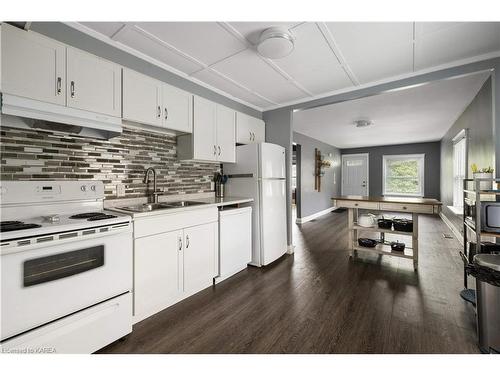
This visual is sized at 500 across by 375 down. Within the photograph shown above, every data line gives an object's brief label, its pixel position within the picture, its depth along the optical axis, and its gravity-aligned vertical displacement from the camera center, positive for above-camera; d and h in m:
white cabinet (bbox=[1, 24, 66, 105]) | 1.48 +0.84
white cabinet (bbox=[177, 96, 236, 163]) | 2.70 +0.64
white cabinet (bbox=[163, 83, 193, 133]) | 2.38 +0.85
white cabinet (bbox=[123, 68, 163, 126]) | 2.07 +0.85
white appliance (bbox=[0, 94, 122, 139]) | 1.47 +0.50
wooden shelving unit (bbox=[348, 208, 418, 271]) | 2.94 -0.77
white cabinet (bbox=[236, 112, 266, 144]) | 3.32 +0.90
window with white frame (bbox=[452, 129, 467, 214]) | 4.54 +0.35
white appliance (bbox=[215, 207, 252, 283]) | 2.67 -0.70
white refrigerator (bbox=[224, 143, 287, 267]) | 3.09 -0.05
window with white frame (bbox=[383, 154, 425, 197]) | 7.72 +0.40
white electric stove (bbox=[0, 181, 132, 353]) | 1.24 -0.55
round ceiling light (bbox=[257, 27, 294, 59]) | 1.88 +1.24
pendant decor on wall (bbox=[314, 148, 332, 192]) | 6.90 +0.58
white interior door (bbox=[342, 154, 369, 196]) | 8.55 +0.46
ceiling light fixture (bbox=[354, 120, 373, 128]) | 4.71 +1.34
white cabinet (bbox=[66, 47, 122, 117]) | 1.74 +0.84
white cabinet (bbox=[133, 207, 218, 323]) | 1.87 -0.69
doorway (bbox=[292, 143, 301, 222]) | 6.04 +0.33
